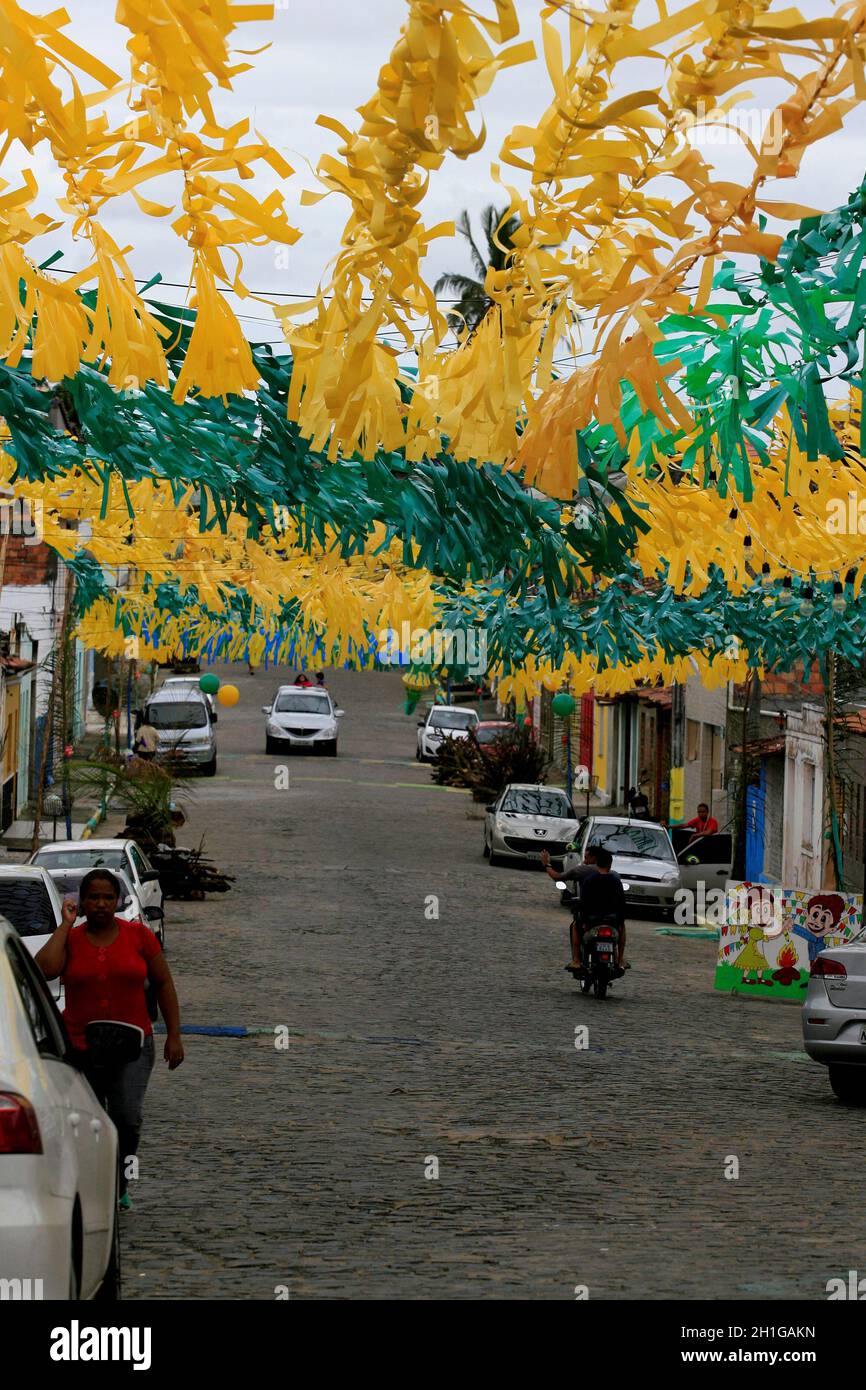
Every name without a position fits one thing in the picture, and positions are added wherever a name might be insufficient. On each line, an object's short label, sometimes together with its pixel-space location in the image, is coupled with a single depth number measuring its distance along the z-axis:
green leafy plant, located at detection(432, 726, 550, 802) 47.28
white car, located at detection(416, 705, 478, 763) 60.69
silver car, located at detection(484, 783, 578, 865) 35.62
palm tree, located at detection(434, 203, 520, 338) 56.72
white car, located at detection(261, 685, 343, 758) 59.81
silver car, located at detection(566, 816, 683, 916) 30.81
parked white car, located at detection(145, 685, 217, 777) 51.56
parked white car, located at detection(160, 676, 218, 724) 66.47
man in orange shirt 34.84
